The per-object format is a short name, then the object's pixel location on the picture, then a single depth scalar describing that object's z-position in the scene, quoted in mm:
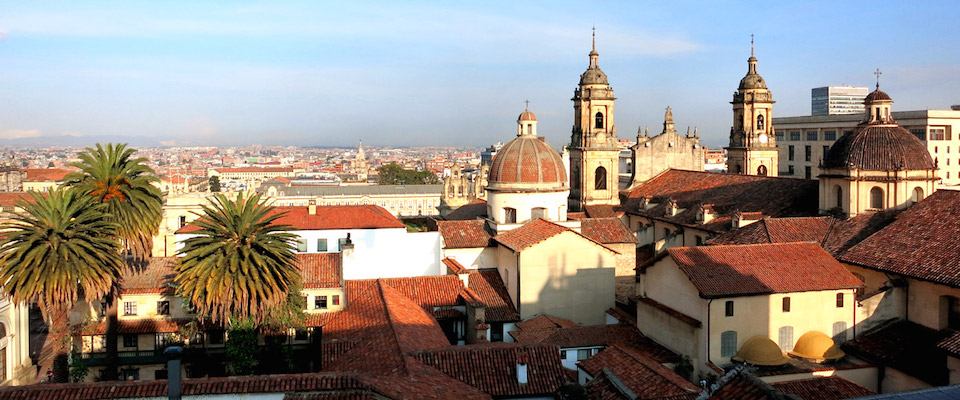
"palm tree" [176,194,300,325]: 27547
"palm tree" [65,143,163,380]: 30375
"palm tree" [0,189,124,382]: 26141
